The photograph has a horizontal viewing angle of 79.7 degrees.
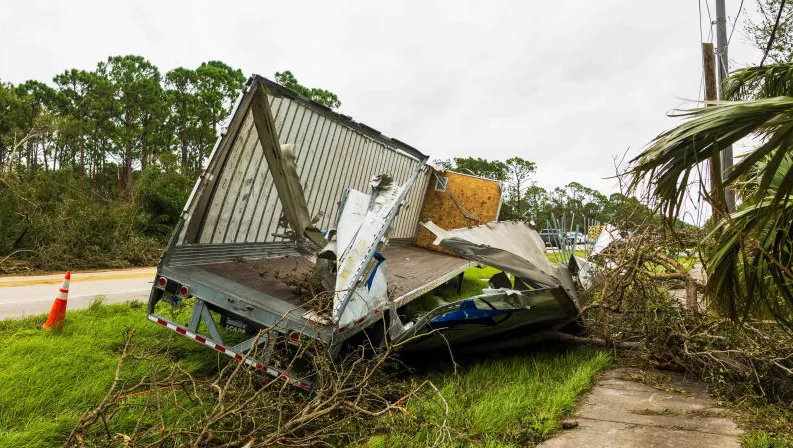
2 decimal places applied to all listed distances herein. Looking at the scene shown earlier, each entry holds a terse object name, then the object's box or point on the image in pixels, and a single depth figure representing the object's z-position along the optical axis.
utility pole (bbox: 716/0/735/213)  8.69
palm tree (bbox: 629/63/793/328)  2.60
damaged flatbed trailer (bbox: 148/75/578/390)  3.67
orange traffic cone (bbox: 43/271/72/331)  5.03
